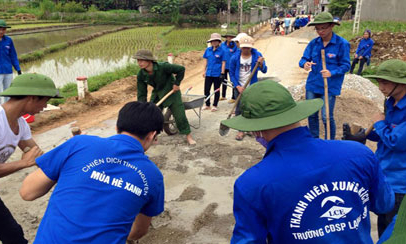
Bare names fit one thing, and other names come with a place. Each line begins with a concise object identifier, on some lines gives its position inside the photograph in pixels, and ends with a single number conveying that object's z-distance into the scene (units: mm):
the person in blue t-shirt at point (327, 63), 3990
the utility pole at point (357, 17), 17891
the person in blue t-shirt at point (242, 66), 5250
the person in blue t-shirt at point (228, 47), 6849
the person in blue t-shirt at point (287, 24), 25500
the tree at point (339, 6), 30172
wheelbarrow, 5520
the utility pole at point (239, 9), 17453
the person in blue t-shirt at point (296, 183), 1294
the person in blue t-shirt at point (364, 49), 9758
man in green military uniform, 4805
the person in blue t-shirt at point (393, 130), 2189
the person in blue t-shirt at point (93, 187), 1521
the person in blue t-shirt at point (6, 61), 6000
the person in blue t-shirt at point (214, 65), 6773
